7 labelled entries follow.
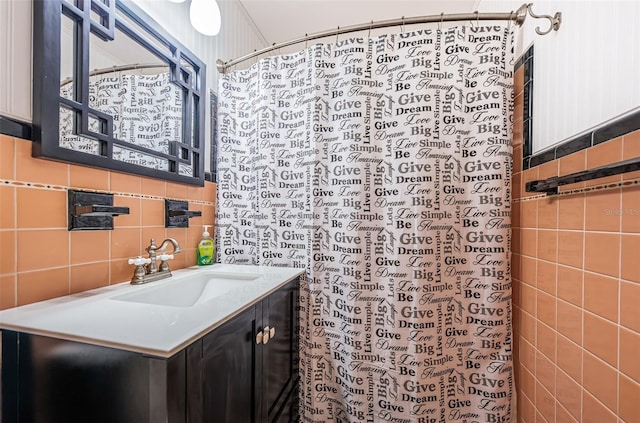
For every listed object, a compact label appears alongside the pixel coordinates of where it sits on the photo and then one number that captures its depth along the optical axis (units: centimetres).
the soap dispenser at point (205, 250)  143
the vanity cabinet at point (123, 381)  56
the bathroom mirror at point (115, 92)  79
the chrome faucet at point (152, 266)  103
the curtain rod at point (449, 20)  99
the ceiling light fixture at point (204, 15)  126
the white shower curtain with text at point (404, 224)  118
